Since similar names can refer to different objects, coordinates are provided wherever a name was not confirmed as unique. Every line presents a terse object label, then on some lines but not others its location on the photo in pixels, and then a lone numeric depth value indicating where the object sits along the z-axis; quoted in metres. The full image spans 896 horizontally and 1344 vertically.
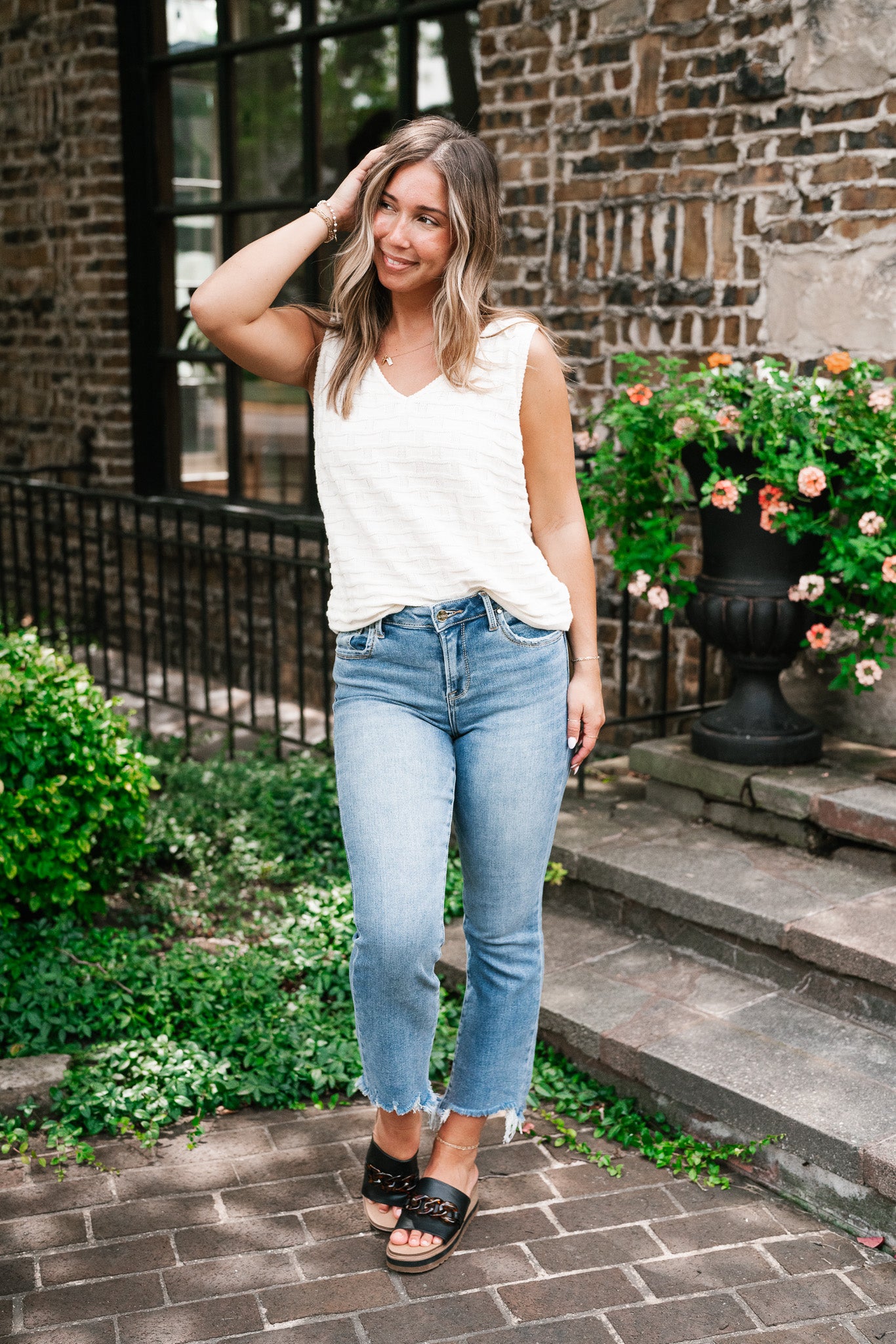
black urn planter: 3.91
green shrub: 3.57
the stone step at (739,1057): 2.67
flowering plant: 3.66
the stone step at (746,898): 3.17
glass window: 5.93
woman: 2.30
